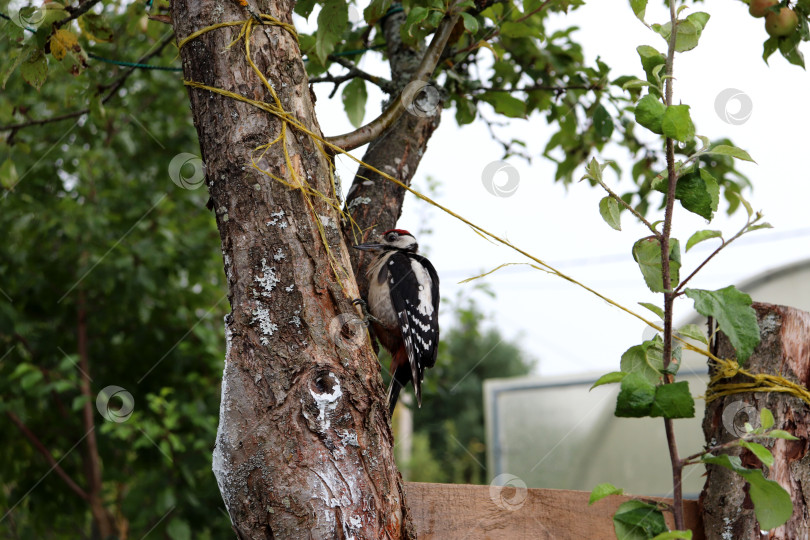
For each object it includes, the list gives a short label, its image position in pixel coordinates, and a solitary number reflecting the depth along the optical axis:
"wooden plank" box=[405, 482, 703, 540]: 2.21
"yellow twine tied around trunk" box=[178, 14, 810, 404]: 2.14
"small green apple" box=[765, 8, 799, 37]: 2.24
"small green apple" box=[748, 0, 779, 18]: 2.24
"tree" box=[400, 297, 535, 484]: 11.70
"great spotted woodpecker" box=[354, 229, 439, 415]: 2.45
